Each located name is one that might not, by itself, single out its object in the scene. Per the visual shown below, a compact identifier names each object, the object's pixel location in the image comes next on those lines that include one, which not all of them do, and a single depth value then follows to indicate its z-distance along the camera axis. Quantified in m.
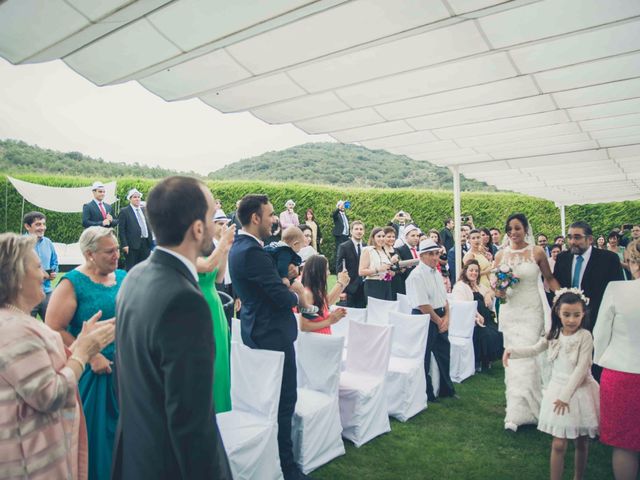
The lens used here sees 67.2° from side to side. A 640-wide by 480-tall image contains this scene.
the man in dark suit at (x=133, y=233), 8.41
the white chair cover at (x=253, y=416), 2.90
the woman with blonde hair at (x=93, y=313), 2.66
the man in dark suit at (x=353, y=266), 7.61
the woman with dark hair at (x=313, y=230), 12.94
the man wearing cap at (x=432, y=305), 5.14
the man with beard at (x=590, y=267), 4.74
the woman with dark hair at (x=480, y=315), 6.41
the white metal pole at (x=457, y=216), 8.75
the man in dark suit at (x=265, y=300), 3.16
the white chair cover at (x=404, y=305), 6.03
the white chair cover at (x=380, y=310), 5.75
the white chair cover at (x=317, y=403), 3.50
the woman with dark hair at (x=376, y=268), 7.07
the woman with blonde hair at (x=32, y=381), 1.71
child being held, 3.62
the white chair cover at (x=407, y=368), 4.66
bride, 4.47
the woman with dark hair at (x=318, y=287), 4.17
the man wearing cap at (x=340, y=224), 12.45
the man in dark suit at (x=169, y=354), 1.37
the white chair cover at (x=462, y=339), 5.97
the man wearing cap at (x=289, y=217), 13.76
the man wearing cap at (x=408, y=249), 8.24
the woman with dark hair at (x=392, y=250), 7.35
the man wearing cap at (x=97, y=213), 8.80
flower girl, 3.13
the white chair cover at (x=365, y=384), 4.04
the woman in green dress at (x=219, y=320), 3.01
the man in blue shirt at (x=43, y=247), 6.45
